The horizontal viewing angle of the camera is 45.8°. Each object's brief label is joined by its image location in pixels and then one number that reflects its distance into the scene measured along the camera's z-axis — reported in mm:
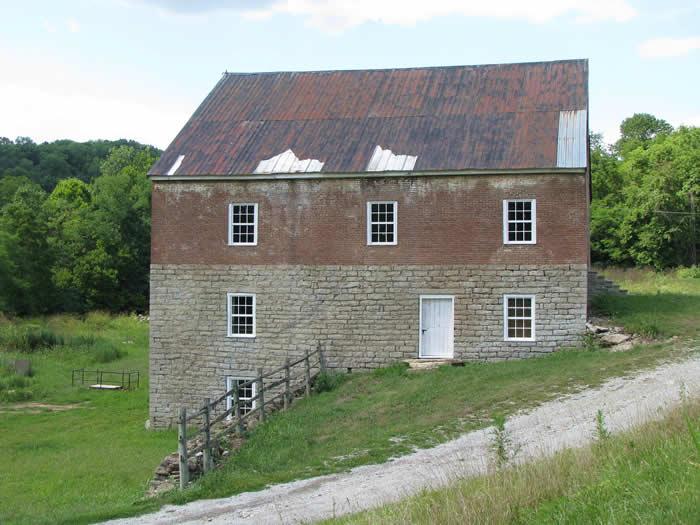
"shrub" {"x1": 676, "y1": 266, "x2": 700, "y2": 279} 47538
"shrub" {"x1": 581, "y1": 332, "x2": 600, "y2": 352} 24250
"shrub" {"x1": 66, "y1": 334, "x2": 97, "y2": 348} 48094
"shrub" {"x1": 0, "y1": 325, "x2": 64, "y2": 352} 47188
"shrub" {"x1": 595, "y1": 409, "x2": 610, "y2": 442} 9508
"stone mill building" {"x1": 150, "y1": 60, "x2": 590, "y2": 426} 25406
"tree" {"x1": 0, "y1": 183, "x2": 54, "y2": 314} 63188
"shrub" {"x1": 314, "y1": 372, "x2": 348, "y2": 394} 25125
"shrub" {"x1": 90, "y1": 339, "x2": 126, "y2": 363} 45656
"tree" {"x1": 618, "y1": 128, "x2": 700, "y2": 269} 57594
